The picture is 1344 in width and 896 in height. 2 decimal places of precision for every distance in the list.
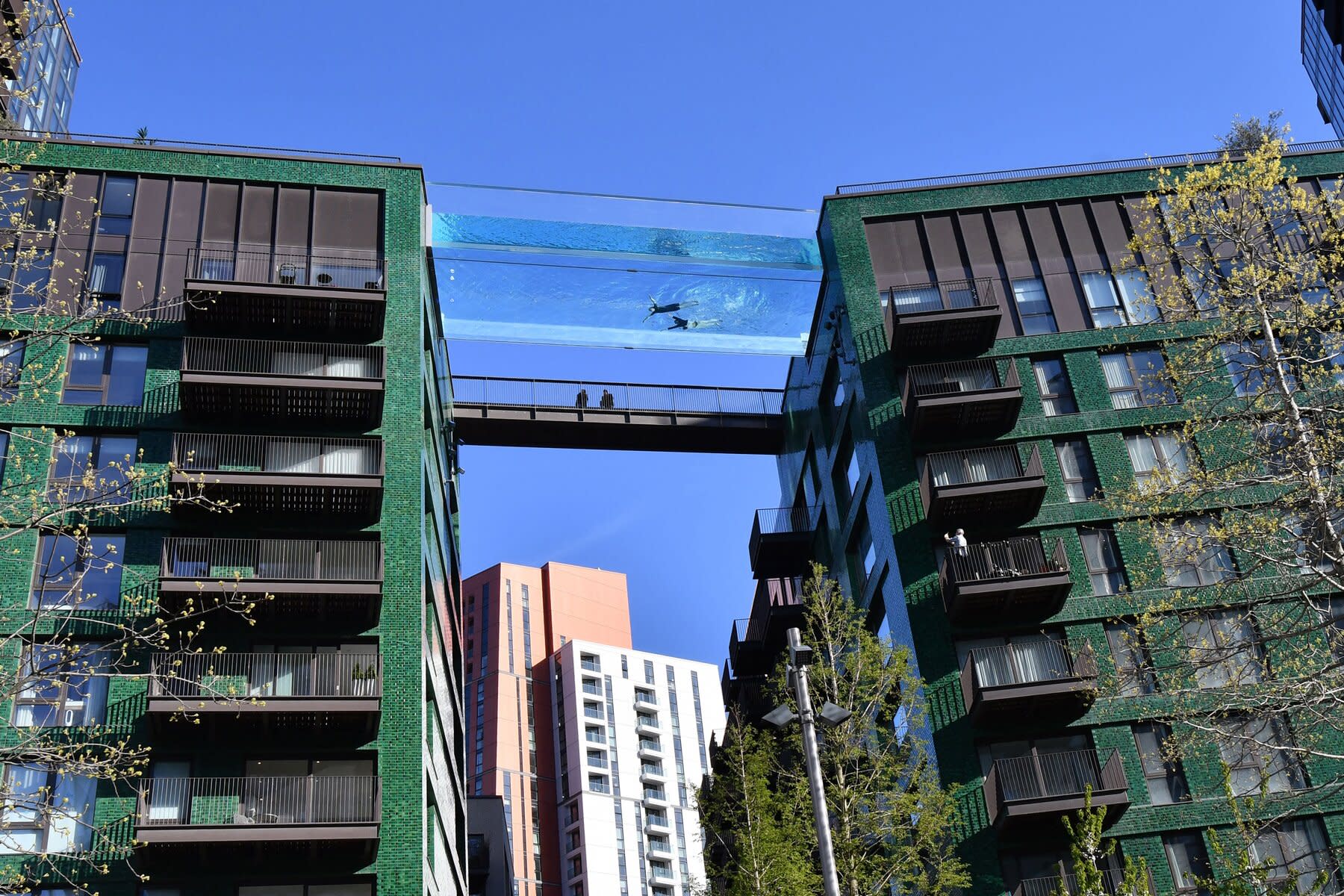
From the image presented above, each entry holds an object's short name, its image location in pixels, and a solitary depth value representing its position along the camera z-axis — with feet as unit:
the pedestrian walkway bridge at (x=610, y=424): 169.78
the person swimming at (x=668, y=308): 160.97
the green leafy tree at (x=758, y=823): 108.47
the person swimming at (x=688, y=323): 162.37
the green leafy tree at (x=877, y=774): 103.91
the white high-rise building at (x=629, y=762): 393.09
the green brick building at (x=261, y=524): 105.29
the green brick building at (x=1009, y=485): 115.65
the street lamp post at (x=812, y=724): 67.31
